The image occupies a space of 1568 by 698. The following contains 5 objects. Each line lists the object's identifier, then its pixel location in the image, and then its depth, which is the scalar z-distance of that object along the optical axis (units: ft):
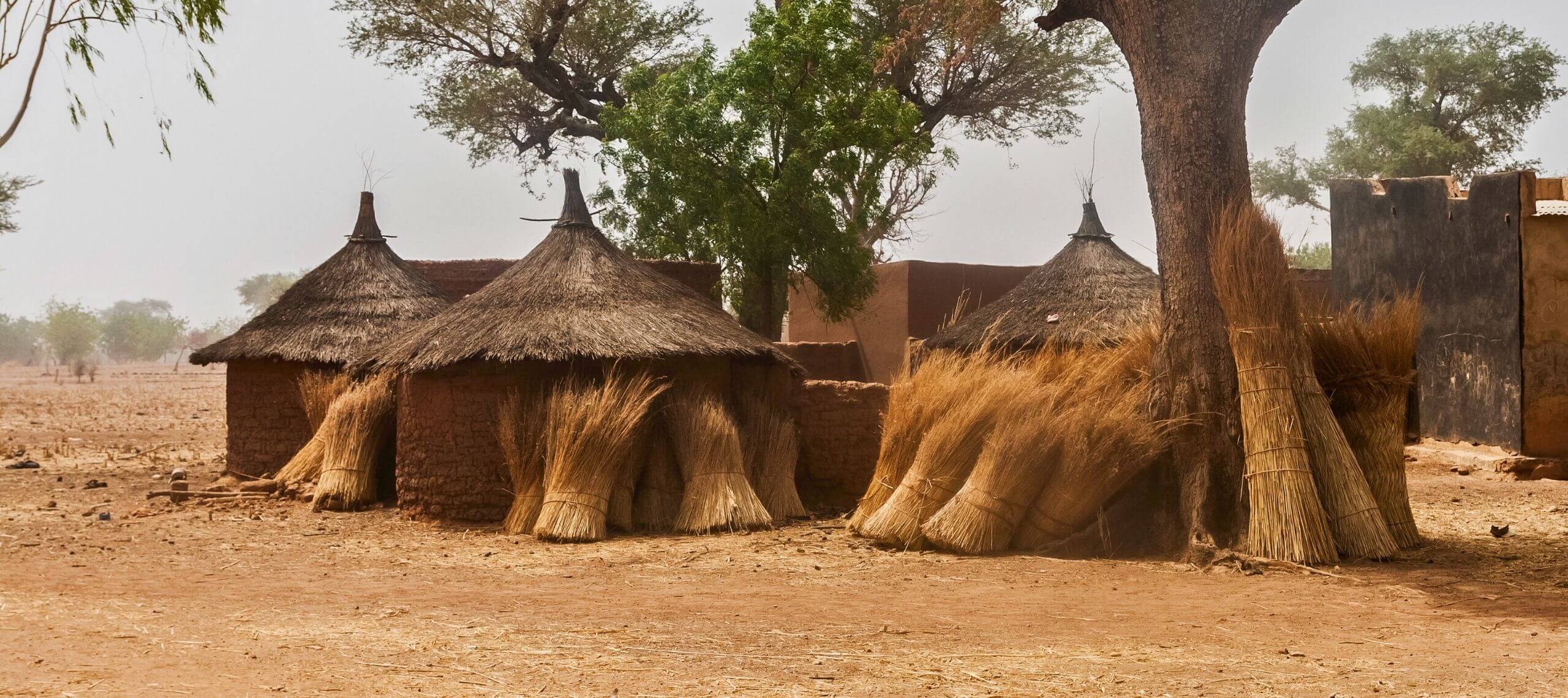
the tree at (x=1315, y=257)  102.78
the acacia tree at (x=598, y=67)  60.75
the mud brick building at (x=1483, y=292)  34.65
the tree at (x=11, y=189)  80.38
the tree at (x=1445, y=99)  85.15
